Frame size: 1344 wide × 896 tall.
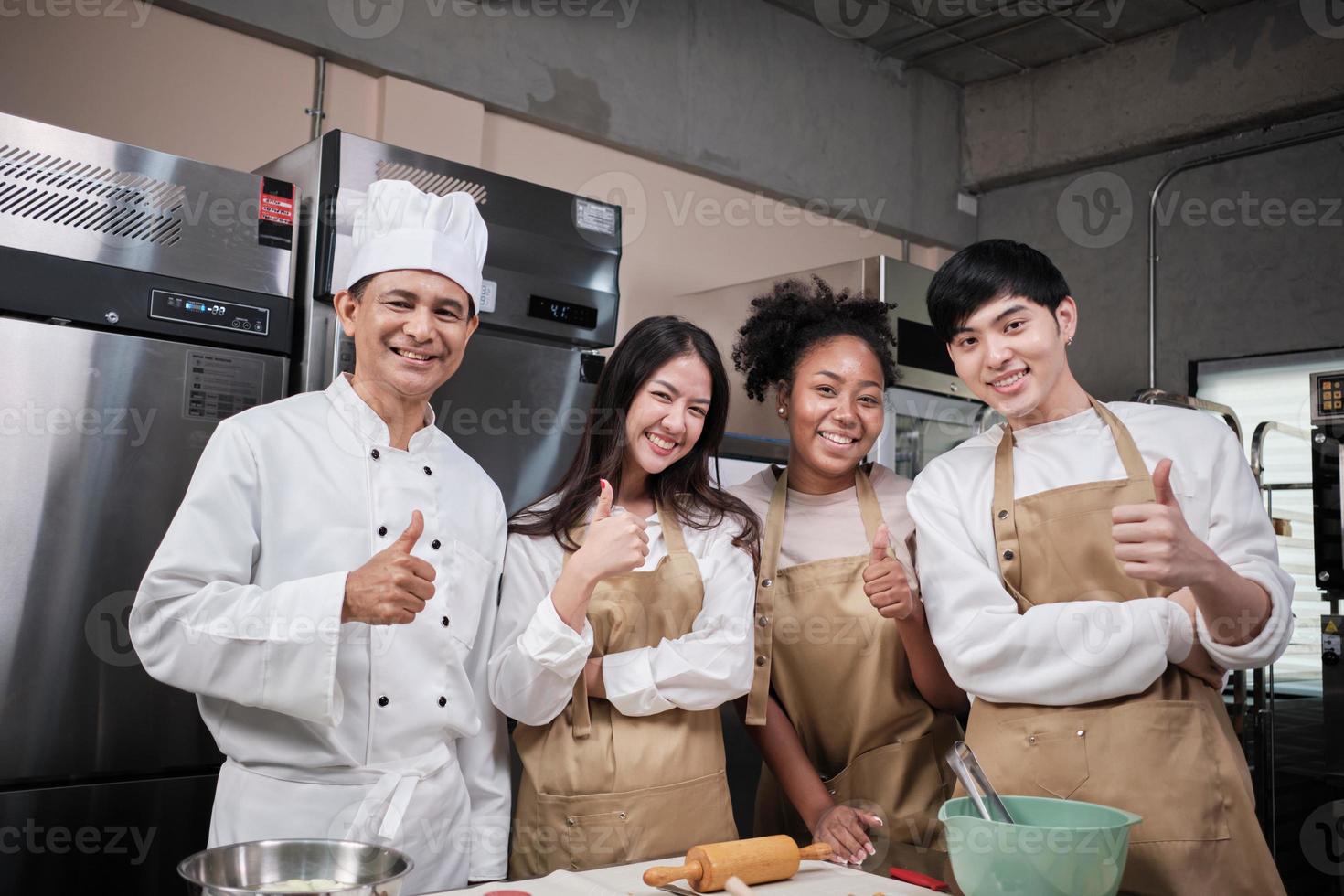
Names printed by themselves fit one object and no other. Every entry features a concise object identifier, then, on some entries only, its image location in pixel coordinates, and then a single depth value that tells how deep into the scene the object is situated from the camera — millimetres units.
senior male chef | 1434
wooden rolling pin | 1279
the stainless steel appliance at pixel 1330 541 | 3580
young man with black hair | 1463
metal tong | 1298
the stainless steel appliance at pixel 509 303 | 2164
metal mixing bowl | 1108
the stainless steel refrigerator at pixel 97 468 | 1820
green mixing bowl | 1153
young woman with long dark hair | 1648
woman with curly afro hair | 1925
